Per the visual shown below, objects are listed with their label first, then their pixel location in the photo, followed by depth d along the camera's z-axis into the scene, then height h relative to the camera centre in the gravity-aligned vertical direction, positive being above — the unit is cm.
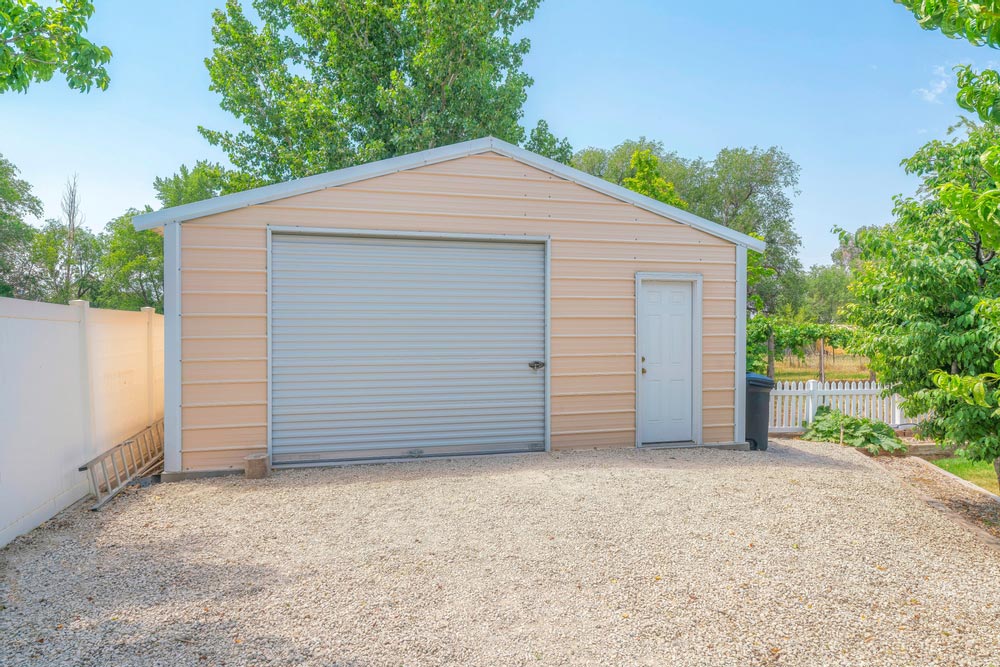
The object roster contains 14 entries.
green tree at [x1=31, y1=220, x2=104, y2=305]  2703 +292
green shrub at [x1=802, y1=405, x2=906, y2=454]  858 -173
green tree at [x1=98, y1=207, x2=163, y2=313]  2700 +258
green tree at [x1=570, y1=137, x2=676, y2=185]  2919 +894
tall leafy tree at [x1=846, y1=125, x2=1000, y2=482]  503 +32
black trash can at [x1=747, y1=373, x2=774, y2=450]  748 -116
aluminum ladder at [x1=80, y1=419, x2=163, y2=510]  521 -156
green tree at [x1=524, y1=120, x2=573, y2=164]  1784 +579
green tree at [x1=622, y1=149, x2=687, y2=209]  1627 +424
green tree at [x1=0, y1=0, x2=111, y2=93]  578 +295
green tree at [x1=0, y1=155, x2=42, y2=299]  2570 +394
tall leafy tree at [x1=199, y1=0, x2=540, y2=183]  1616 +752
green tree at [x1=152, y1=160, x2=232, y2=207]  2655 +659
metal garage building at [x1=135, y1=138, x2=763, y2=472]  591 +7
